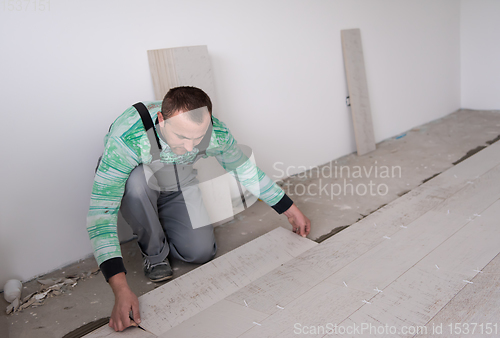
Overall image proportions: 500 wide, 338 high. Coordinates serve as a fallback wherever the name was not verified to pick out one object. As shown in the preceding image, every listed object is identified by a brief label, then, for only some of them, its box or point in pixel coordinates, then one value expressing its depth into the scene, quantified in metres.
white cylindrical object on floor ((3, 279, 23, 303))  1.88
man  1.54
